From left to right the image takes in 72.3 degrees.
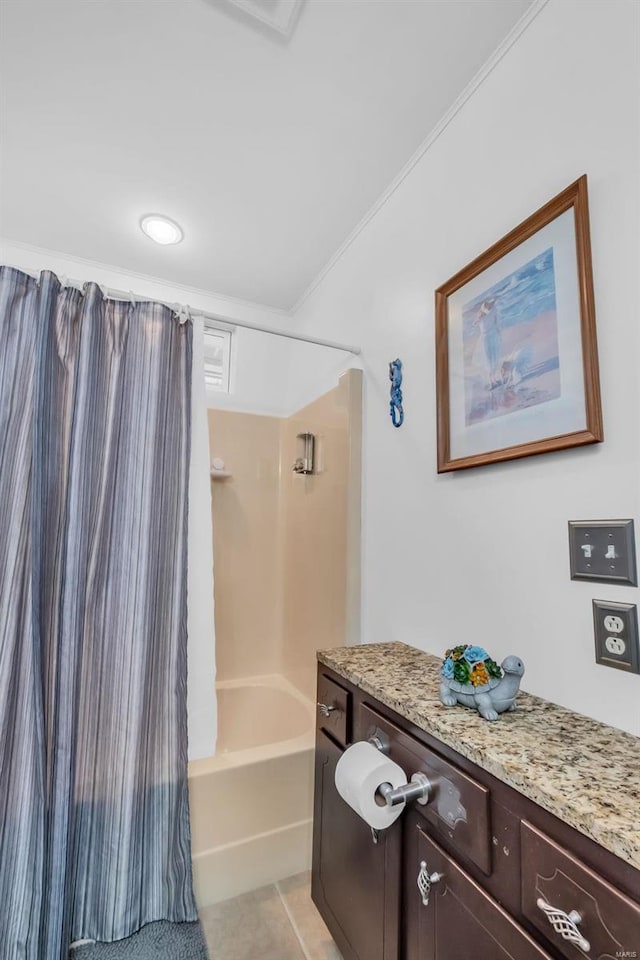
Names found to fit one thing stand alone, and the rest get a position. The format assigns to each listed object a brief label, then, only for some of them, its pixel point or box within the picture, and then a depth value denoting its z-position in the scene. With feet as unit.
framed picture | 3.22
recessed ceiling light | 6.45
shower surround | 5.01
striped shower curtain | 3.95
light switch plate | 2.84
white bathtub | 4.86
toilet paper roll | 2.98
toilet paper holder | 2.89
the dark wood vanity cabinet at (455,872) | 1.89
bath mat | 4.15
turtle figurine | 2.90
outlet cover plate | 2.77
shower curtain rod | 4.77
